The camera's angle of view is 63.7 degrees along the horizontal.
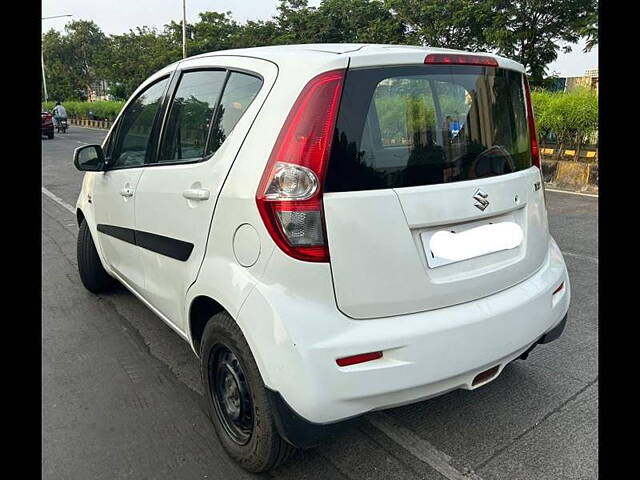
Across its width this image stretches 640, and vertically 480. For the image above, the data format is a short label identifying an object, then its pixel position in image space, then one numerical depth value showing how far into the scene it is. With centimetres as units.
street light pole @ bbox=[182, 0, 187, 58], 2688
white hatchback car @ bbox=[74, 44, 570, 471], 178
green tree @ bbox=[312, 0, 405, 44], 2005
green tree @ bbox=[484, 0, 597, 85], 1426
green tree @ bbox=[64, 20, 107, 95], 5478
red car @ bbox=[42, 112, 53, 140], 2338
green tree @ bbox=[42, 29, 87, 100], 5300
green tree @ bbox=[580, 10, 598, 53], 1289
